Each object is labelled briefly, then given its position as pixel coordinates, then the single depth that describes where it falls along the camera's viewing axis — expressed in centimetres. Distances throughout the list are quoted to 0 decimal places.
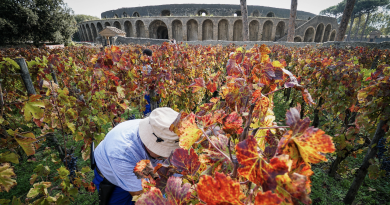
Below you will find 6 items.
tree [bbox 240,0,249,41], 1557
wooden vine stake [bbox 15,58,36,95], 198
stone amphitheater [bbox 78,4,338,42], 2691
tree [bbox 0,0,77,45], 1739
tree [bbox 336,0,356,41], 1213
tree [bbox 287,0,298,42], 1515
